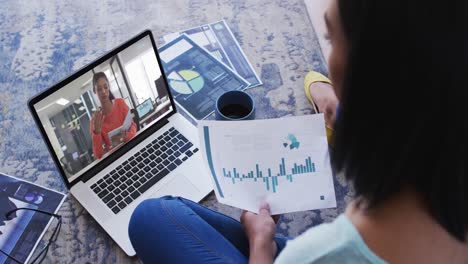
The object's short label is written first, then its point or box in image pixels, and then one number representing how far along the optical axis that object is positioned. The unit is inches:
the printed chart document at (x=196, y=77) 46.1
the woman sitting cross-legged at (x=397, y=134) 16.6
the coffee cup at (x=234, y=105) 38.8
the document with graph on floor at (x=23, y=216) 37.0
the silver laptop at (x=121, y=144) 36.3
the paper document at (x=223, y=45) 49.1
